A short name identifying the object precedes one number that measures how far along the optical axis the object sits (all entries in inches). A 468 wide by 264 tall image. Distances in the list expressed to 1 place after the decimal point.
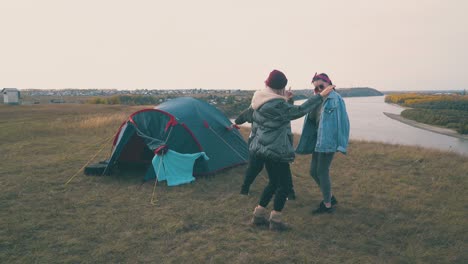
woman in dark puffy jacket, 160.6
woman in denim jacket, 188.4
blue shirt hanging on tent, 267.8
